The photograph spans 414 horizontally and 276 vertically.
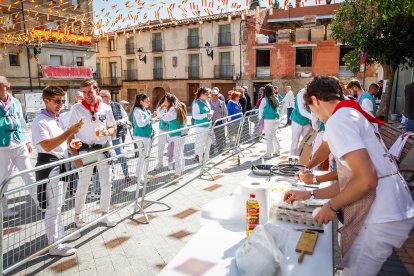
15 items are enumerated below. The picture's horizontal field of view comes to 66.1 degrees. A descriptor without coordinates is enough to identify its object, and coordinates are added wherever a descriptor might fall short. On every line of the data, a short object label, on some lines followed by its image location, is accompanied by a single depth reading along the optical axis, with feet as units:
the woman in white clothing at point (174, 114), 21.88
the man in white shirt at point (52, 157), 11.16
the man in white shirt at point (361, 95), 21.34
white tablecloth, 5.53
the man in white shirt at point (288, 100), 44.27
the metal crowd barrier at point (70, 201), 11.10
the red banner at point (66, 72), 91.64
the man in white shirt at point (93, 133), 13.55
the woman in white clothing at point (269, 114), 25.95
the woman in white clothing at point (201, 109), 24.31
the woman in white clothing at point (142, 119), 20.83
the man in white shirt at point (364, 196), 5.53
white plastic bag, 5.10
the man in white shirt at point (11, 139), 14.53
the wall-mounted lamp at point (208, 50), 96.54
